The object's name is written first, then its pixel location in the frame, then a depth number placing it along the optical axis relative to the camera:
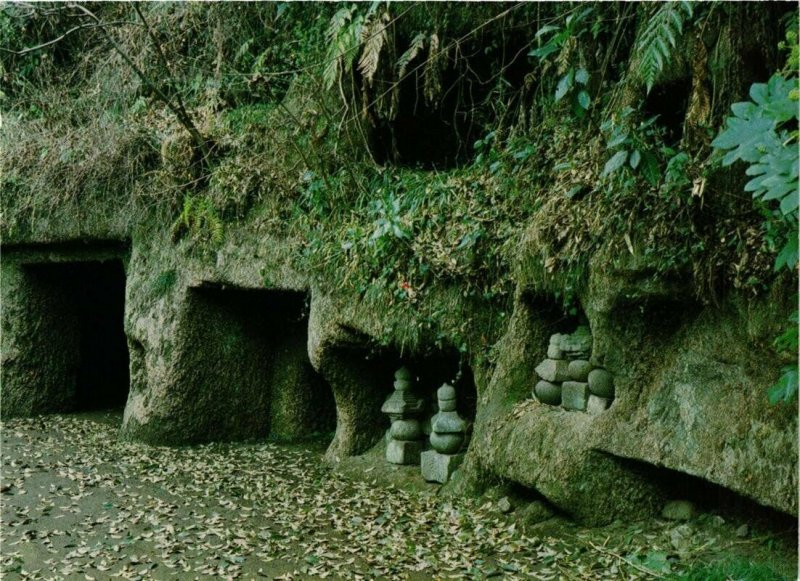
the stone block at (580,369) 5.18
